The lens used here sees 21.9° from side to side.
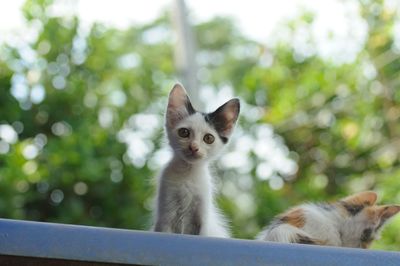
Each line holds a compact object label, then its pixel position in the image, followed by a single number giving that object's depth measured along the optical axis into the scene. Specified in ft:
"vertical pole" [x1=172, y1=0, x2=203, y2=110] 8.42
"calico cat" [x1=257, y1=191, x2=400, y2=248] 3.53
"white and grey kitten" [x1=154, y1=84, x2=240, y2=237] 3.63
